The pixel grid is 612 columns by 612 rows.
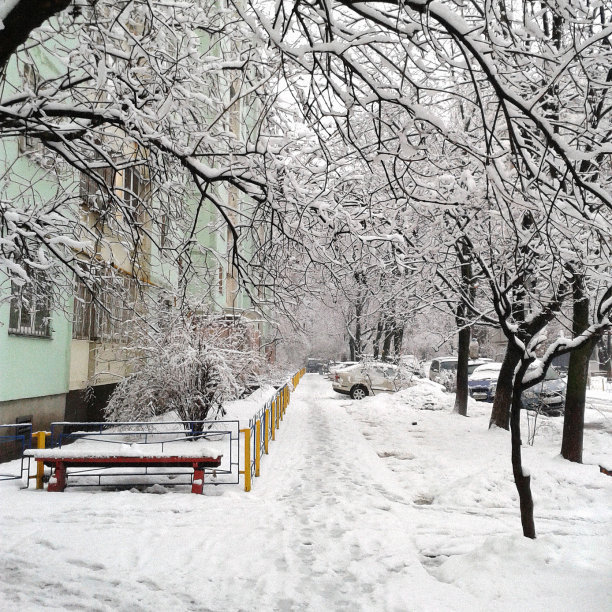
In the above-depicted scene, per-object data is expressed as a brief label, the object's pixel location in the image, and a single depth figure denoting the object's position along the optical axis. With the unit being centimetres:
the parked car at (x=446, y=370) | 2749
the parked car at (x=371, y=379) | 2439
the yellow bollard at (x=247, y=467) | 805
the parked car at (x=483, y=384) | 2272
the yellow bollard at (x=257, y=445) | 900
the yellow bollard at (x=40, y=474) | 828
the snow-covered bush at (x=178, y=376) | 1170
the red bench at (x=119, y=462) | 798
